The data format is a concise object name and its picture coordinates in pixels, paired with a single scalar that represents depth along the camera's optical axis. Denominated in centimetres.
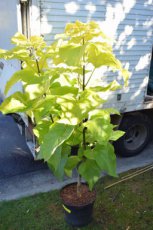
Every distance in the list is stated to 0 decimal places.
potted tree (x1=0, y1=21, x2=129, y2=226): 189
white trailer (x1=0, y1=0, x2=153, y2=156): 311
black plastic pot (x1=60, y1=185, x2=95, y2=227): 280
